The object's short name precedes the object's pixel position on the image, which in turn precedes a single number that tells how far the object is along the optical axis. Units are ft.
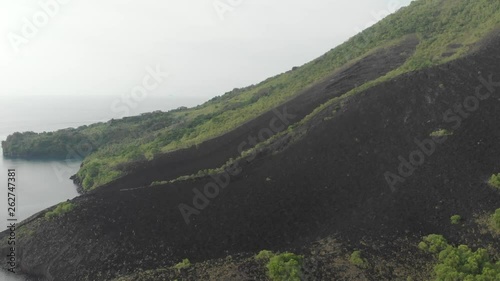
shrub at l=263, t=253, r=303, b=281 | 75.04
